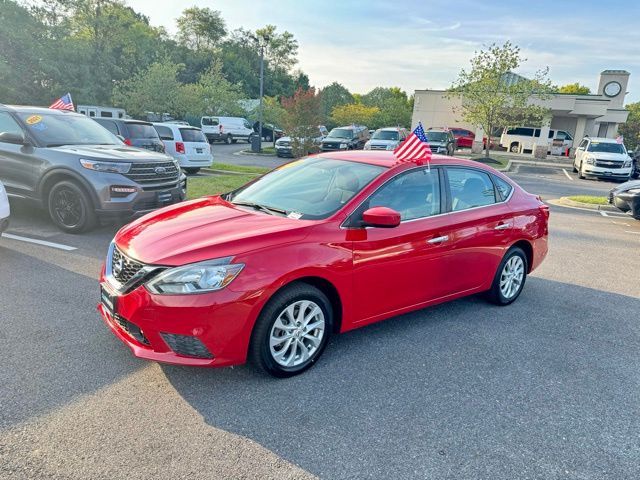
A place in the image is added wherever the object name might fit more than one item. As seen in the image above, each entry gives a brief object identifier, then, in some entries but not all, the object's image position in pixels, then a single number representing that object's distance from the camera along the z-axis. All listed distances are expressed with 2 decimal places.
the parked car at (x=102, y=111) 29.89
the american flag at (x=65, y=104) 10.43
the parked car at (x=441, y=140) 22.75
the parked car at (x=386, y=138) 21.89
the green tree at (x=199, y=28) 71.88
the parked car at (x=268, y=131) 38.50
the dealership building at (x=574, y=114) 34.25
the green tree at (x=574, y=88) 80.25
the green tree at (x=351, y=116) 45.53
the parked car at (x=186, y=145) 14.15
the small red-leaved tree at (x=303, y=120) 18.16
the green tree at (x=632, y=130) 52.67
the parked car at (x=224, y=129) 34.00
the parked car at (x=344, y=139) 23.50
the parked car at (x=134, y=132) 12.05
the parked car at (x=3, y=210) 5.54
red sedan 2.94
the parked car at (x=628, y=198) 9.46
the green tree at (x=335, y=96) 57.01
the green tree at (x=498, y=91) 24.16
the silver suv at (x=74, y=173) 6.52
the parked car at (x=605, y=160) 19.94
